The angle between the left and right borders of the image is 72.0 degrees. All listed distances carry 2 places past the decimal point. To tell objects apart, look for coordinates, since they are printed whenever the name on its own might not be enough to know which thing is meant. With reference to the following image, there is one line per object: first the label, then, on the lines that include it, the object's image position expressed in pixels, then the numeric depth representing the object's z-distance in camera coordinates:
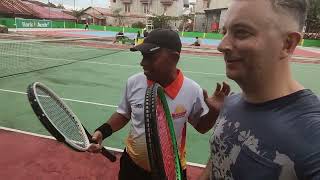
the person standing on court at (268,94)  0.94
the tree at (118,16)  45.44
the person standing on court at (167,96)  1.84
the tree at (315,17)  29.01
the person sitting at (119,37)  19.26
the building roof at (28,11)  28.81
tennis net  8.58
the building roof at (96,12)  46.97
